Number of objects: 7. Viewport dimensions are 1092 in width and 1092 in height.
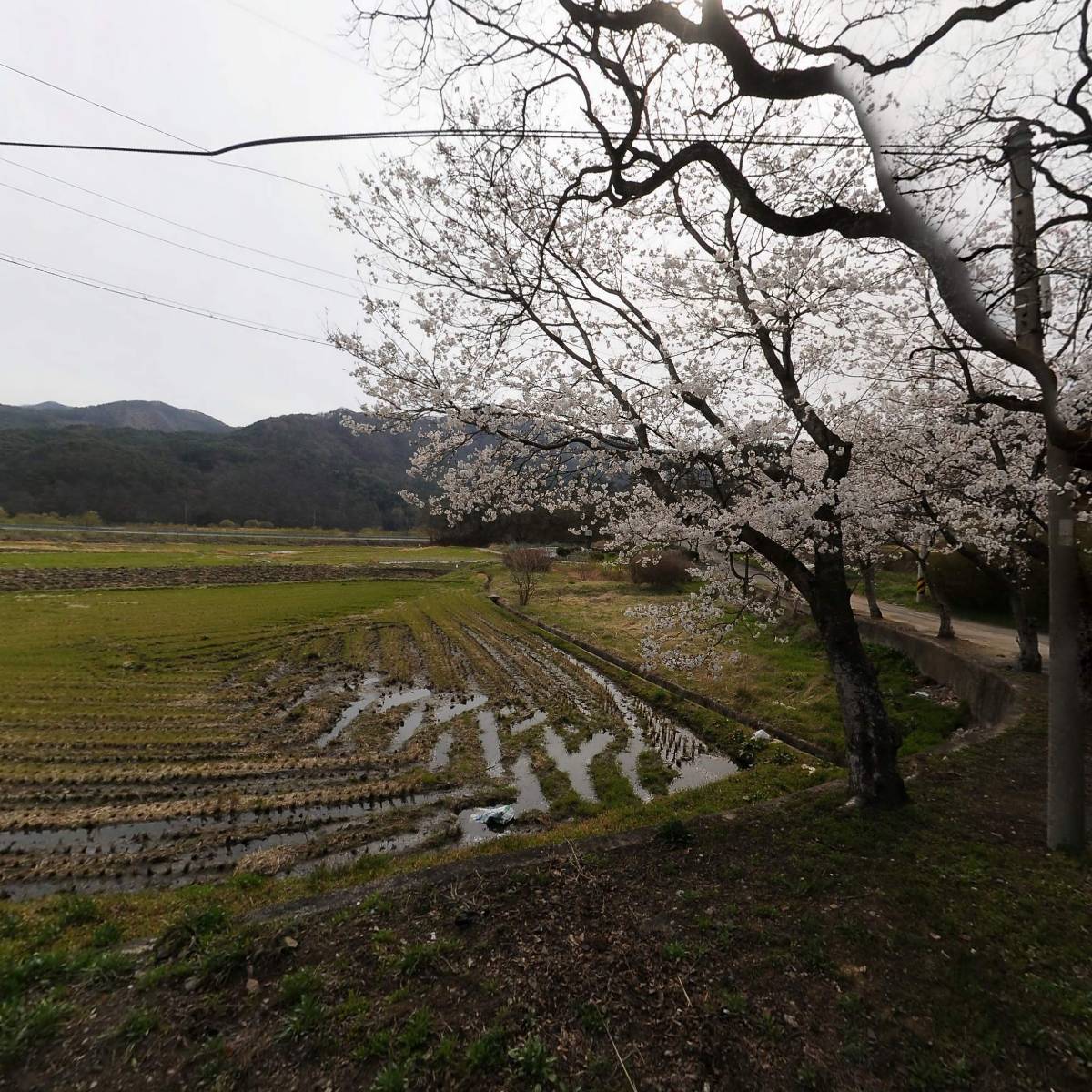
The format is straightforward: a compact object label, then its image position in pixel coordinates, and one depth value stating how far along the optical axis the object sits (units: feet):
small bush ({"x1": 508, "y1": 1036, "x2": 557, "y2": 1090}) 8.88
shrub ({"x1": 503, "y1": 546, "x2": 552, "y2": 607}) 87.71
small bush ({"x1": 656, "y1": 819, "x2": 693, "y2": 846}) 16.43
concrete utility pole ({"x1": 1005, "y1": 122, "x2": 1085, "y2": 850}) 13.85
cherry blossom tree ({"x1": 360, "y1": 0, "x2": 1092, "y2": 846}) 13.07
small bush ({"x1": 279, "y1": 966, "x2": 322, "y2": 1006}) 10.40
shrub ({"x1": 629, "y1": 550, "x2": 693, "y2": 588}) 103.91
